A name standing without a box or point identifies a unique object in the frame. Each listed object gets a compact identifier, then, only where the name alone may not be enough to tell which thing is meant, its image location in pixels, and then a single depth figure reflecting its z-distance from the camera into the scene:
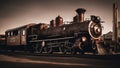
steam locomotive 12.57
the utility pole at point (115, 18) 17.94
